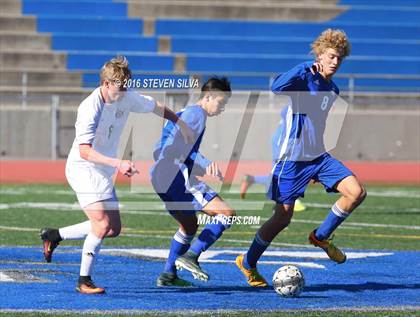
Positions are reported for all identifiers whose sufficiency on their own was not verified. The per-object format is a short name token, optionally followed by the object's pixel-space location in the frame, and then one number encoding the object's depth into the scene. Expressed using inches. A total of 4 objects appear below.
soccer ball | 609.3
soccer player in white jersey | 600.7
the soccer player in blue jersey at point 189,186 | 652.7
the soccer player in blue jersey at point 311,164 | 655.8
